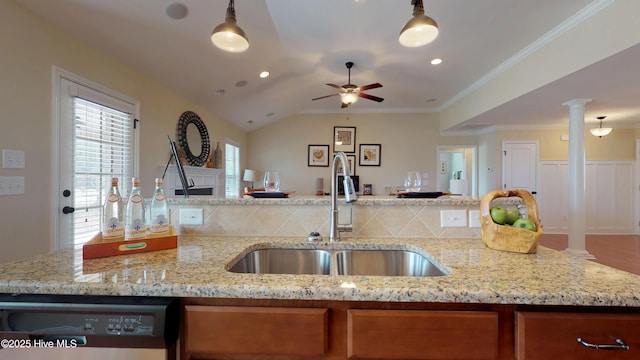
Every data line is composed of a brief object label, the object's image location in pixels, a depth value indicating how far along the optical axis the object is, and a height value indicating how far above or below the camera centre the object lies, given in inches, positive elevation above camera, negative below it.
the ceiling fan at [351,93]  136.6 +46.5
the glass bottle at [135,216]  39.3 -5.4
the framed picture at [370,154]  238.7 +24.7
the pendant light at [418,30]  55.4 +32.2
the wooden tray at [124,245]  36.4 -9.2
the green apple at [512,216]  41.9 -5.3
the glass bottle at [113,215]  38.6 -5.1
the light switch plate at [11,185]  67.8 -1.1
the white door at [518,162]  211.0 +16.0
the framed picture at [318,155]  243.3 +24.2
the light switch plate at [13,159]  68.5 +5.7
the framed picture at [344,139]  240.7 +38.4
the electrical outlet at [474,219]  49.8 -6.8
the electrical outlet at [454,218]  49.9 -6.7
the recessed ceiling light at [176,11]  87.8 +56.7
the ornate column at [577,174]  136.7 +4.5
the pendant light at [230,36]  58.3 +32.2
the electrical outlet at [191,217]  51.9 -6.9
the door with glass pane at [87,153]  84.5 +9.7
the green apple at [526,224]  39.3 -6.2
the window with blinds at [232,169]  211.3 +10.2
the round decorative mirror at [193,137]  144.9 +25.7
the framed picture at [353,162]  236.9 +17.4
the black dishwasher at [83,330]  26.1 -14.6
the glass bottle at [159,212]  41.9 -5.0
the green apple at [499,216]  41.8 -5.2
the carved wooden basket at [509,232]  38.9 -7.4
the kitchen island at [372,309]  25.5 -12.5
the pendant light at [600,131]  190.6 +36.9
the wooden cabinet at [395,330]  25.4 -14.4
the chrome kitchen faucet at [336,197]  45.0 -2.6
